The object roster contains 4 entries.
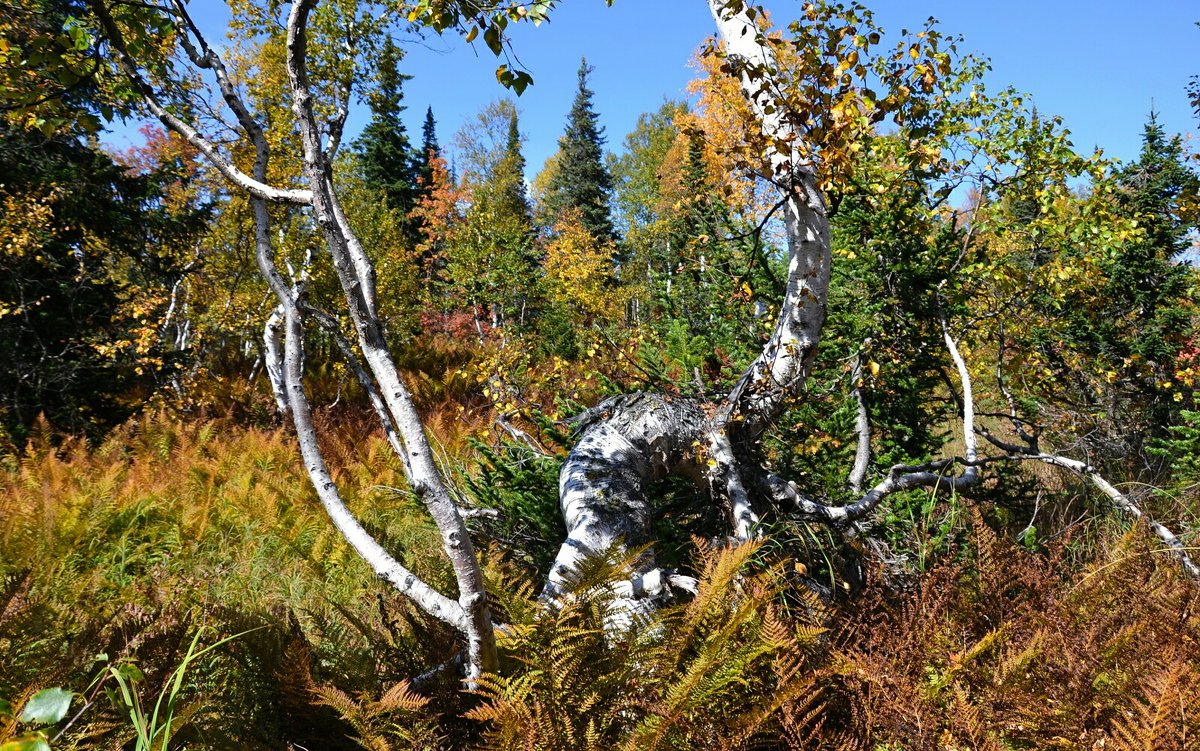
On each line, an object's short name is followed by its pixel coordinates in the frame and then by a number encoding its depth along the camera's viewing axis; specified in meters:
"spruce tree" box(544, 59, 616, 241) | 27.84
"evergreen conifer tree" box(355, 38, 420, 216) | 23.52
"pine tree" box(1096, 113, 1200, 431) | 7.62
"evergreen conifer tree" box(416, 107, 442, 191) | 27.14
